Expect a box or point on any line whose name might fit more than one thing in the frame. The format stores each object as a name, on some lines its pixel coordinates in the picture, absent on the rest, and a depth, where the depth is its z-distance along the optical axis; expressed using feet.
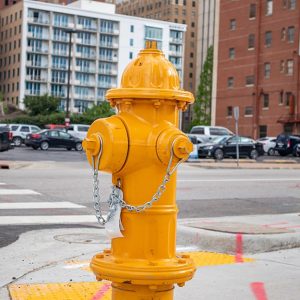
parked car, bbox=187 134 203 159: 116.79
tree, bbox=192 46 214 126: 320.70
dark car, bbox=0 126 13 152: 105.19
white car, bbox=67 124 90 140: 173.99
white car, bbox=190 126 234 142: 155.22
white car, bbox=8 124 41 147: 174.81
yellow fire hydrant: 10.85
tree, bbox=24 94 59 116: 323.37
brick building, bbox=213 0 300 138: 219.20
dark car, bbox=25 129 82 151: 150.41
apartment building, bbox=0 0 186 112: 408.26
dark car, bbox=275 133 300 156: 157.48
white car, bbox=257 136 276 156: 164.86
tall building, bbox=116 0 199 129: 536.42
